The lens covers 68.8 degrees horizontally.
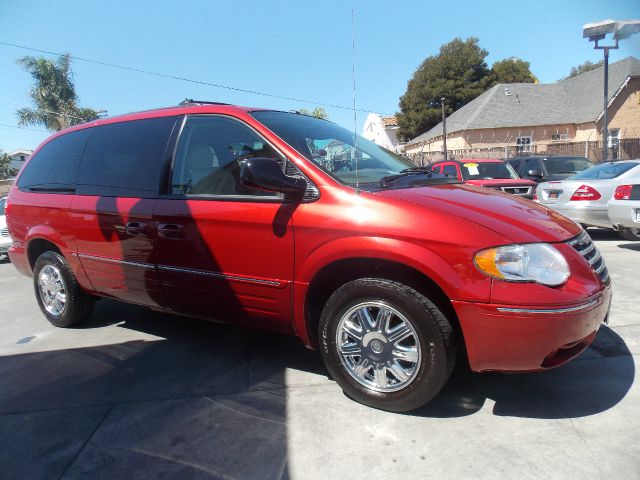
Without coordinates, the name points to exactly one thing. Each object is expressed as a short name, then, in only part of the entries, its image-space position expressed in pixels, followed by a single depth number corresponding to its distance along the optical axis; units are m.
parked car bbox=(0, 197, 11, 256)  9.85
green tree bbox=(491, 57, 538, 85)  46.50
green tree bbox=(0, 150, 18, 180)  56.12
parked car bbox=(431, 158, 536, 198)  9.11
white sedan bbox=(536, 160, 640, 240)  7.23
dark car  11.20
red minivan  2.36
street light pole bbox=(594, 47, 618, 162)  14.44
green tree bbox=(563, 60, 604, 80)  67.95
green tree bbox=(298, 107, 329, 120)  57.09
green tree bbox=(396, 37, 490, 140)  45.91
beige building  28.34
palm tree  31.00
